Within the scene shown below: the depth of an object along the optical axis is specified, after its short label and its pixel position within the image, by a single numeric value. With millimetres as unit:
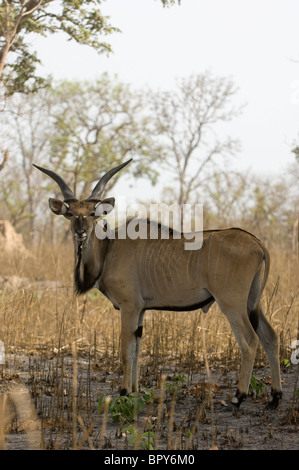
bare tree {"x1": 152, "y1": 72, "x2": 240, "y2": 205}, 23625
